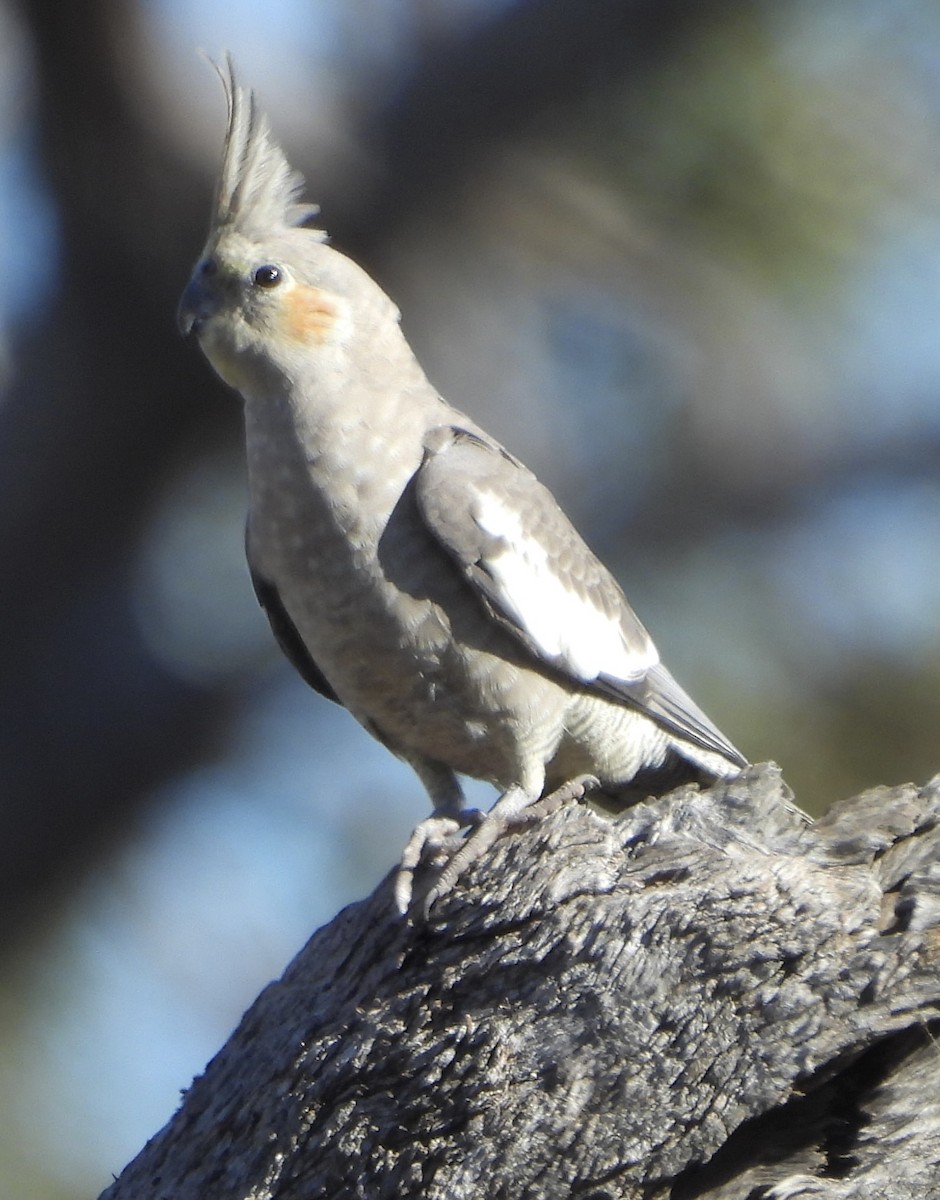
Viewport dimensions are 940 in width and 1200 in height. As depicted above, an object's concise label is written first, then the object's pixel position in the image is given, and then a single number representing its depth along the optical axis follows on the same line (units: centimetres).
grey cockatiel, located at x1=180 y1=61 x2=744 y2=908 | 679
